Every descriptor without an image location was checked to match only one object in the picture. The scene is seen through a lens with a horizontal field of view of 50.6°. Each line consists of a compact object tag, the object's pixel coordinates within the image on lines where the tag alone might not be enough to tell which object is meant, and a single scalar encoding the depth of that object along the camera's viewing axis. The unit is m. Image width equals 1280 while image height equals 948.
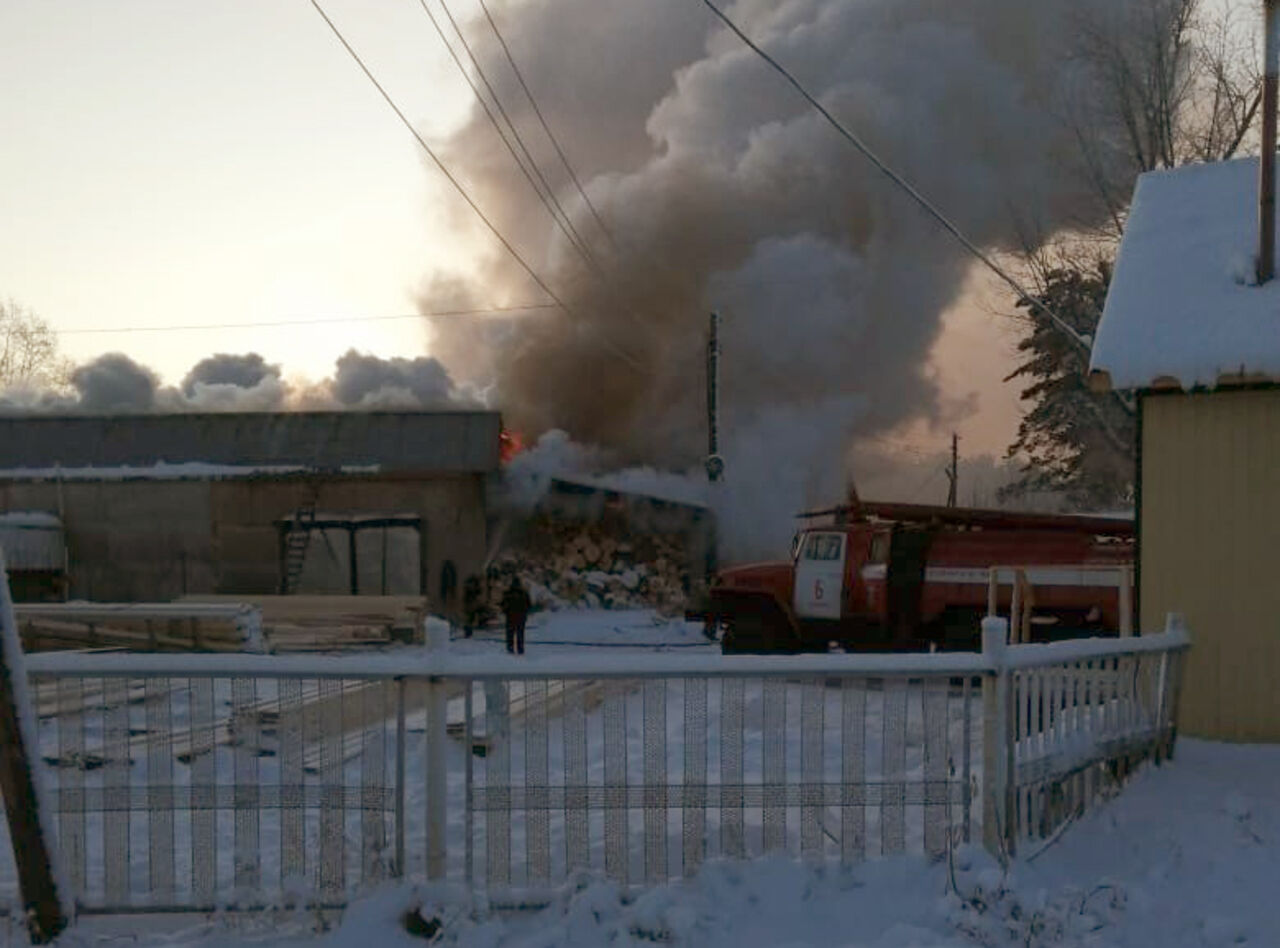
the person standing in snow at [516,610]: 22.75
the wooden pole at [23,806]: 5.64
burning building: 30.84
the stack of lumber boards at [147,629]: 22.95
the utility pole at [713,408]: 30.73
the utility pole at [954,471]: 58.67
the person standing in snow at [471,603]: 29.67
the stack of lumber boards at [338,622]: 25.53
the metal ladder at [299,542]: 30.78
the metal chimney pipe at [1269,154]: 10.22
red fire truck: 18.23
